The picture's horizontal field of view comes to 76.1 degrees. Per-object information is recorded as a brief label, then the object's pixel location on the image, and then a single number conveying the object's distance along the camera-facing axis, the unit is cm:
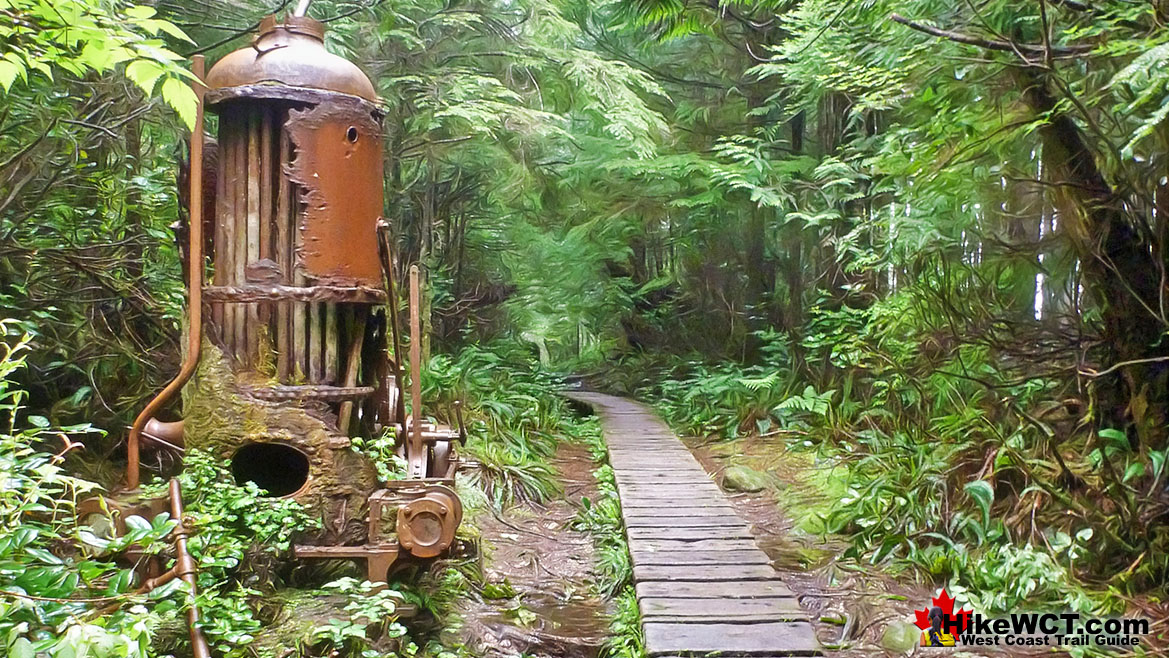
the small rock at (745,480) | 819
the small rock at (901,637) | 412
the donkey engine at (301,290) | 399
